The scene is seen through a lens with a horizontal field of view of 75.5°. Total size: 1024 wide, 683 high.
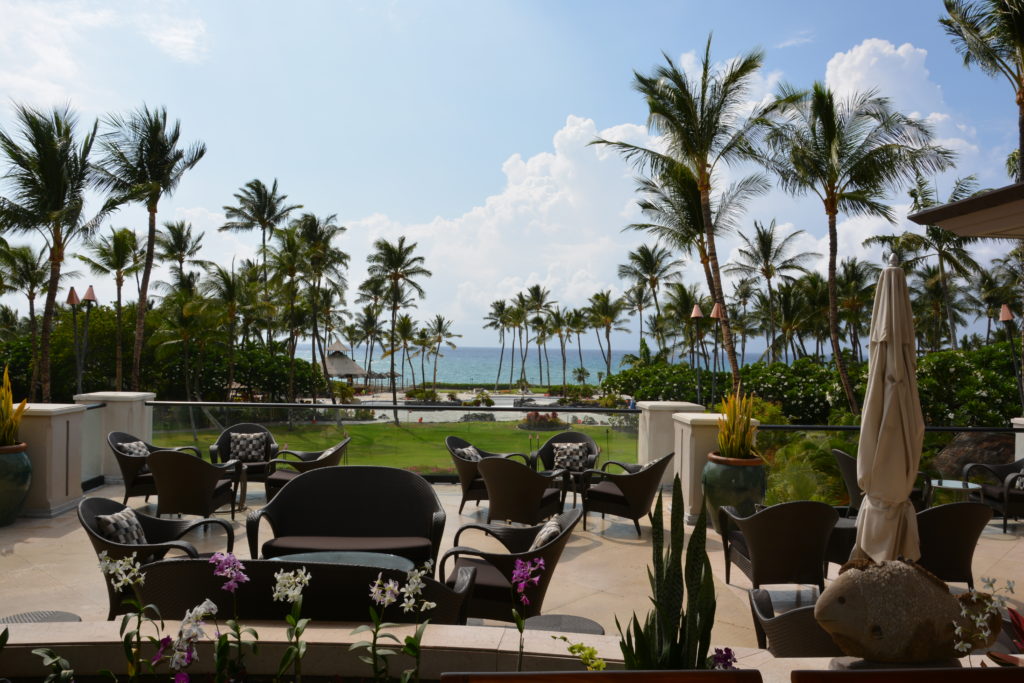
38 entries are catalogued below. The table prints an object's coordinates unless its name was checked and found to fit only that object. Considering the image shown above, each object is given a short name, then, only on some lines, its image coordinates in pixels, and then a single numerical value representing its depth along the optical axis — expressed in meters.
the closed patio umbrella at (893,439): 3.49
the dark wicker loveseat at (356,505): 4.13
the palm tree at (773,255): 36.75
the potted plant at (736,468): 5.48
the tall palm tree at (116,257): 30.23
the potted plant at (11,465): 5.57
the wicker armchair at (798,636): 2.49
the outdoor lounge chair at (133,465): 6.00
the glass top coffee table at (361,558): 3.48
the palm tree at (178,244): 37.12
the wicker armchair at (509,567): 3.18
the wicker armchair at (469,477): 6.16
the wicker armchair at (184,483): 5.42
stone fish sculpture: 1.98
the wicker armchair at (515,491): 5.40
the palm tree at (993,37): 11.58
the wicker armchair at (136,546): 3.12
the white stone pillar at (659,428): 7.32
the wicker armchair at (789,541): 3.74
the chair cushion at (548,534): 3.31
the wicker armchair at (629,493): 5.64
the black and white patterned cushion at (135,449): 6.23
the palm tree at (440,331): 64.31
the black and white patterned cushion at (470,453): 6.36
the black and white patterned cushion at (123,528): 3.27
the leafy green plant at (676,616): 1.70
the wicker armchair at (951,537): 3.79
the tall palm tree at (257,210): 39.94
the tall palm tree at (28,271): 32.91
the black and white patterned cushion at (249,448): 6.89
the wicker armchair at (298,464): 6.04
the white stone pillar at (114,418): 7.35
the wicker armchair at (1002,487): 5.86
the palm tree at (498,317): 63.09
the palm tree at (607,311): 53.47
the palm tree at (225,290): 32.97
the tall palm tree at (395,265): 40.12
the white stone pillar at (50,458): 5.97
